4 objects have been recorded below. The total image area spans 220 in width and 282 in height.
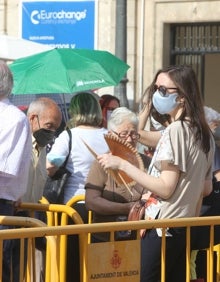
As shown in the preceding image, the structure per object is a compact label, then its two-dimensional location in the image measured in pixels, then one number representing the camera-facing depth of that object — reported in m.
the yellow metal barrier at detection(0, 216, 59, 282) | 6.10
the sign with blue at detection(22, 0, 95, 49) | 19.11
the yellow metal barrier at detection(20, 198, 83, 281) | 7.97
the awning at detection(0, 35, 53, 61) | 14.72
